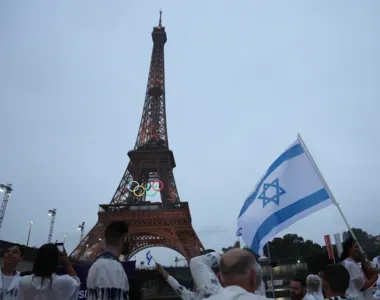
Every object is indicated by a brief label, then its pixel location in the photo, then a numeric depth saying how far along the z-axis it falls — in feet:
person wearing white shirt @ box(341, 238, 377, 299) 13.20
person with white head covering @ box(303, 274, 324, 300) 13.87
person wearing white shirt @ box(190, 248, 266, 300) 6.13
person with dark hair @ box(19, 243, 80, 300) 10.33
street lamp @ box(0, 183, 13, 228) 97.13
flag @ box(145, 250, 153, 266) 34.81
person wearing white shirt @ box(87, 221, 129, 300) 9.17
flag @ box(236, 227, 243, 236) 19.88
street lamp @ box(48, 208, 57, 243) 116.48
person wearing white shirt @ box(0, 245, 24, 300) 12.17
